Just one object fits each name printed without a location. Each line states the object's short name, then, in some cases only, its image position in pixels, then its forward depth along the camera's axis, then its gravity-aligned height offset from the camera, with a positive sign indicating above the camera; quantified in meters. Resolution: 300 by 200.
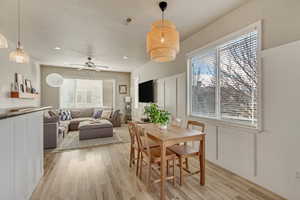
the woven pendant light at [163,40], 1.77 +0.79
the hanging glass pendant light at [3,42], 1.82 +0.77
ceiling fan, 4.79 +1.28
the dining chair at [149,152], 1.95 -0.81
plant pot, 2.34 -0.45
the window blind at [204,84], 2.86 +0.36
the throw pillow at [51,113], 4.02 -0.40
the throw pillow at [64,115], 5.75 -0.65
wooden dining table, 1.77 -0.54
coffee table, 4.34 -0.97
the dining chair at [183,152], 2.03 -0.80
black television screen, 5.00 +0.31
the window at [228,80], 2.15 +0.38
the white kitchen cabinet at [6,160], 1.17 -0.54
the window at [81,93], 6.68 +0.33
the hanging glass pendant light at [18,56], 2.54 +0.83
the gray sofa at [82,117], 5.53 -0.79
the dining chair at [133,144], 2.27 -0.78
